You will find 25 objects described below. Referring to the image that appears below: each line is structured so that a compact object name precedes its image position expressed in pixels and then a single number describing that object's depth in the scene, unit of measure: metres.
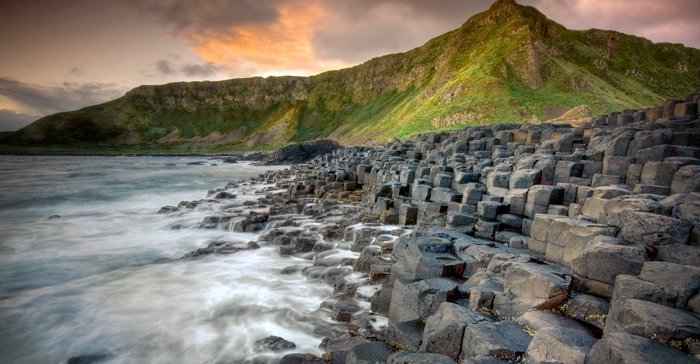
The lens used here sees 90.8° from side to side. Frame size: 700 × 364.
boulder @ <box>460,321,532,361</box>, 4.25
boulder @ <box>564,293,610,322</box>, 4.93
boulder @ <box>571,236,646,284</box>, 5.16
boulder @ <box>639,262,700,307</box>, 4.17
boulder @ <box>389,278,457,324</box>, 6.04
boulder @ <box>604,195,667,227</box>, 6.30
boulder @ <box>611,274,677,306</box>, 4.24
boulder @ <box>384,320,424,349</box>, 5.64
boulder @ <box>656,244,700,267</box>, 4.96
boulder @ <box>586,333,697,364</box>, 3.34
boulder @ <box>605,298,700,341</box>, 3.67
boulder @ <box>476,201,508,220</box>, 10.38
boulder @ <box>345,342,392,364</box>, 5.07
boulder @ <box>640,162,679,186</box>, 8.46
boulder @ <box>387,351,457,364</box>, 4.32
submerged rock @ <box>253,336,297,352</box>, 6.83
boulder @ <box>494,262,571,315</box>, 5.23
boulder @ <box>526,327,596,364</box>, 3.87
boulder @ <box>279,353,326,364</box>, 5.84
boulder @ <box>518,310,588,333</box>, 4.67
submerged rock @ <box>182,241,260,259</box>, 12.77
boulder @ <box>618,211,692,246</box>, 5.43
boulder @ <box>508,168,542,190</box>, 11.09
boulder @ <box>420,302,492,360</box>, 4.80
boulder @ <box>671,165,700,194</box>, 7.68
